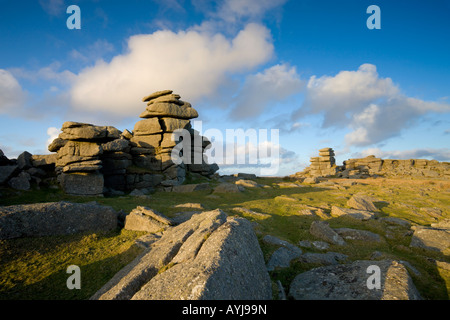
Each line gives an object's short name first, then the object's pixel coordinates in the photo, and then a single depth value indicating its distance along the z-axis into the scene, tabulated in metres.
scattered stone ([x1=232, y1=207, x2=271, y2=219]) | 14.88
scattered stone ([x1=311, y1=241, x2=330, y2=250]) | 10.02
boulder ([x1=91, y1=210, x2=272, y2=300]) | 4.58
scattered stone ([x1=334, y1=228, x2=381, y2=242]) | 11.03
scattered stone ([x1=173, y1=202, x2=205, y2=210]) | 17.08
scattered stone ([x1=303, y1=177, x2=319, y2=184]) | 39.67
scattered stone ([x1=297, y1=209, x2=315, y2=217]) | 15.69
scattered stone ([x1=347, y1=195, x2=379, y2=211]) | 17.56
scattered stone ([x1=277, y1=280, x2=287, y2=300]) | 5.91
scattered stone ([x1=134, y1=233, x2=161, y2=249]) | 9.79
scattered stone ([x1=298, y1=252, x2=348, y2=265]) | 8.22
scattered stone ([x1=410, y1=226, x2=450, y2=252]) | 9.73
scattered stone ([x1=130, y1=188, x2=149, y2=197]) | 25.61
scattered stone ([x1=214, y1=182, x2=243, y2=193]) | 25.78
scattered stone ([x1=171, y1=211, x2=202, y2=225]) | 13.28
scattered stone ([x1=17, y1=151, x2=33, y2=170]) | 23.94
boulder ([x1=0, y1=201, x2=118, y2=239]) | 10.09
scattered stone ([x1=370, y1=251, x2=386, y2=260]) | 8.35
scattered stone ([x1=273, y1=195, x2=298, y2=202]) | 21.18
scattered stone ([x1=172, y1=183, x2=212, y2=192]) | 27.79
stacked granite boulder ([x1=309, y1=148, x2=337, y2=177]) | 54.53
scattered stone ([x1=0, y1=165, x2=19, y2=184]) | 21.05
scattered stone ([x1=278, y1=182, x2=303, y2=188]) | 32.72
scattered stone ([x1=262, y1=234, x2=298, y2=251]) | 9.56
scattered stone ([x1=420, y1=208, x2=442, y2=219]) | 16.34
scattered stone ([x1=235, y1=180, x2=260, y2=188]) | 30.85
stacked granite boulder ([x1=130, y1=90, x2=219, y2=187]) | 32.28
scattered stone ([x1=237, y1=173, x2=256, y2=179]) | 44.94
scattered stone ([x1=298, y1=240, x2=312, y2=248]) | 10.18
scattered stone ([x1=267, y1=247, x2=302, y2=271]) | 7.83
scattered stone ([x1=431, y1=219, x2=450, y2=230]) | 12.52
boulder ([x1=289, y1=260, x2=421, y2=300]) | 5.36
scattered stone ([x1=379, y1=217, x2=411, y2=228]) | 13.33
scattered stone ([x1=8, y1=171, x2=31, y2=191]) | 21.30
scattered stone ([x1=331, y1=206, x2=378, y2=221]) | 14.56
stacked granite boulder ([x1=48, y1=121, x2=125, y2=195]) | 23.27
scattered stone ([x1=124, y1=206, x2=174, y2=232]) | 11.96
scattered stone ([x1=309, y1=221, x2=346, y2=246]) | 10.55
